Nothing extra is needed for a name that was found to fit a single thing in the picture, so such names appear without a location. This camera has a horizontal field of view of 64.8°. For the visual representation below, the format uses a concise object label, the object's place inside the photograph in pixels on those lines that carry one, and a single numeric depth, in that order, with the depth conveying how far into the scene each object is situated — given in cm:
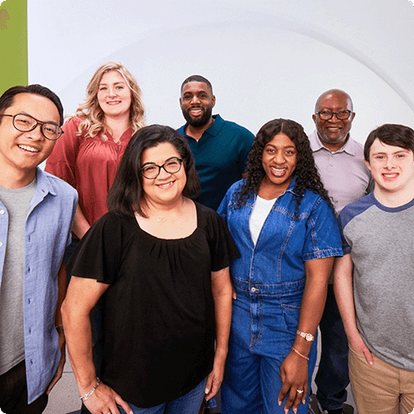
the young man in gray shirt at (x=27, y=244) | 115
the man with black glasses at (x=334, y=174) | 185
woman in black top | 109
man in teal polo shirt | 208
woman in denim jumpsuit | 133
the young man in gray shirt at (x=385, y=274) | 125
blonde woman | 176
